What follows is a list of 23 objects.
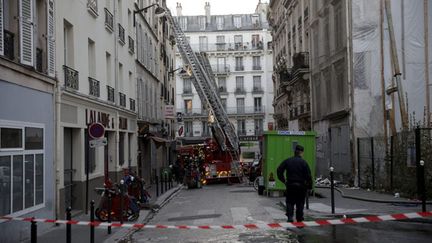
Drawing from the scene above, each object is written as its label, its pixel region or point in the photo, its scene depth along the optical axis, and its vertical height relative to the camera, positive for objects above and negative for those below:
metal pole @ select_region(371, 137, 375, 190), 22.64 -0.57
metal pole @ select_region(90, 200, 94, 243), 10.39 -1.44
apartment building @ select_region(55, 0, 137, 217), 14.95 +1.85
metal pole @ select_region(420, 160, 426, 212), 12.94 -1.13
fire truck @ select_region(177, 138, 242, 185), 32.66 -1.02
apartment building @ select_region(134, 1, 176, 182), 29.52 +3.51
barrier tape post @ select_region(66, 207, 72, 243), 9.38 -1.29
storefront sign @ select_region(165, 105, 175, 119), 36.94 +2.31
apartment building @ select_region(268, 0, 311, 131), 36.75 +5.75
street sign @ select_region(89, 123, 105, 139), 13.49 +0.46
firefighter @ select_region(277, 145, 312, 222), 11.89 -0.74
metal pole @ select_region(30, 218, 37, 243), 7.66 -1.02
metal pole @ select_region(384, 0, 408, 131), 21.85 +2.95
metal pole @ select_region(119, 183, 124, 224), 13.89 -1.22
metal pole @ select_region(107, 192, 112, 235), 12.14 -1.30
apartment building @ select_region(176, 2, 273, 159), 75.62 +8.99
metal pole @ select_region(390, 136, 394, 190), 20.31 -0.52
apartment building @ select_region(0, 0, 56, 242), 10.72 +0.79
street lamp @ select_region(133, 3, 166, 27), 32.12 +7.48
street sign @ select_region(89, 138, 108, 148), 13.48 +0.17
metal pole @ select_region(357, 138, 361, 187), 24.83 -0.87
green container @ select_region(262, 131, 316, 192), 21.45 +0.08
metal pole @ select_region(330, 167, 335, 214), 15.02 -1.33
